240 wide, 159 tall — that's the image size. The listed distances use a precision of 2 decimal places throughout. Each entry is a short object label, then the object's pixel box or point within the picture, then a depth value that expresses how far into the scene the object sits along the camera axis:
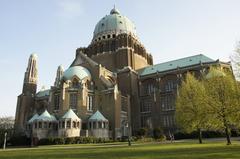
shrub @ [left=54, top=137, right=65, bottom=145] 45.19
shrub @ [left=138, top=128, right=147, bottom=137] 53.34
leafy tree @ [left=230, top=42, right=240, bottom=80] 25.85
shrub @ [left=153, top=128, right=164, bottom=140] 47.18
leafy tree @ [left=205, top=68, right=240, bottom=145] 28.44
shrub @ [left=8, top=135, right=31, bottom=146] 49.81
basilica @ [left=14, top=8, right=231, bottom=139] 55.22
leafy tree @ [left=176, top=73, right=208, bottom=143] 31.52
